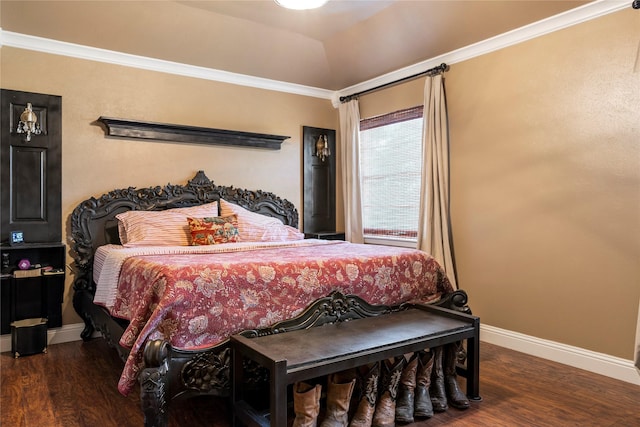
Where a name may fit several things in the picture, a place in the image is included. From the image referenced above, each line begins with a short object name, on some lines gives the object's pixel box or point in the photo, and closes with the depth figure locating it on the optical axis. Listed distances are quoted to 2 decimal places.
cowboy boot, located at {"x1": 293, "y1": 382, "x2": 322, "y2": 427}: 1.98
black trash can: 3.20
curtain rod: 3.99
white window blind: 4.38
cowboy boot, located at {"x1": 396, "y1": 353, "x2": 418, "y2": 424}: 2.25
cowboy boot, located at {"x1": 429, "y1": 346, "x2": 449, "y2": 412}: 2.35
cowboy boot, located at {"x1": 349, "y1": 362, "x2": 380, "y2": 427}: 2.11
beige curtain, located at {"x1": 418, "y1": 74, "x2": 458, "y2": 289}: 3.91
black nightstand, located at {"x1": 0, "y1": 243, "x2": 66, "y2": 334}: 3.35
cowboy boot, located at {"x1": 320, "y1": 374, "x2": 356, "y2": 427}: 2.07
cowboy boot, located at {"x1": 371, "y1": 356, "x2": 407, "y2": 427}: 2.14
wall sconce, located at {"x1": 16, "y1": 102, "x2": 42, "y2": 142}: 3.40
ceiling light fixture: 2.84
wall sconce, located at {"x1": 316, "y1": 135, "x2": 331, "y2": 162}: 5.14
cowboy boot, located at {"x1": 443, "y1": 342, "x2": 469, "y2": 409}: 2.39
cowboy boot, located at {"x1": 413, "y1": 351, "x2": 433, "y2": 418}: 2.26
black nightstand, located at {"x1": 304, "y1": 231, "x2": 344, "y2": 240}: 4.77
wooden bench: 1.82
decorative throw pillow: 3.56
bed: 2.01
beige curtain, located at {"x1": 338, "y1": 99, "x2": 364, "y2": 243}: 4.99
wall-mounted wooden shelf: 3.83
